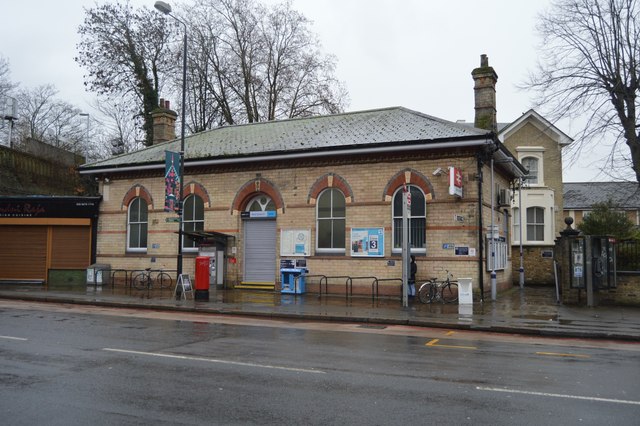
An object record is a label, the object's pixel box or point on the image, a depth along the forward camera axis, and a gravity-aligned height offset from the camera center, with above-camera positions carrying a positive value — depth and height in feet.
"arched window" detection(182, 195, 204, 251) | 75.66 +5.21
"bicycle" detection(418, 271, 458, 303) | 57.21 -3.91
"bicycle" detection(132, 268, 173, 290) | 74.38 -3.79
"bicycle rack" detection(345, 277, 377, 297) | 63.00 -3.36
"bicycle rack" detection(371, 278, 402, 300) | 60.70 -3.53
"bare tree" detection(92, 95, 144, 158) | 127.65 +30.16
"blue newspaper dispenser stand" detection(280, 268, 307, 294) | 64.95 -3.12
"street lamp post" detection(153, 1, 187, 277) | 58.16 +8.81
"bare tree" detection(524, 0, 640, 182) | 73.20 +24.89
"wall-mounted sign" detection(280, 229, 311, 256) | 67.21 +1.56
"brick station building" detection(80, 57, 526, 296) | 60.08 +7.15
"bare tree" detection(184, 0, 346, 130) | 126.31 +42.19
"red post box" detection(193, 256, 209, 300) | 57.82 -2.60
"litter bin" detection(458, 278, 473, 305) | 54.70 -3.89
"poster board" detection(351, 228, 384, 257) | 62.95 +1.49
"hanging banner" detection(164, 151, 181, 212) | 59.93 +8.28
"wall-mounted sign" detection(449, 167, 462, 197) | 56.59 +7.83
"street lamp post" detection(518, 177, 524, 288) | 82.44 -2.85
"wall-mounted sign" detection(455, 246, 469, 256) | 58.90 +0.42
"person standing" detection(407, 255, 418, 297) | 59.06 -2.46
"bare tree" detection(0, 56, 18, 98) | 133.84 +41.73
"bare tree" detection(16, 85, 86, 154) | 154.96 +38.15
